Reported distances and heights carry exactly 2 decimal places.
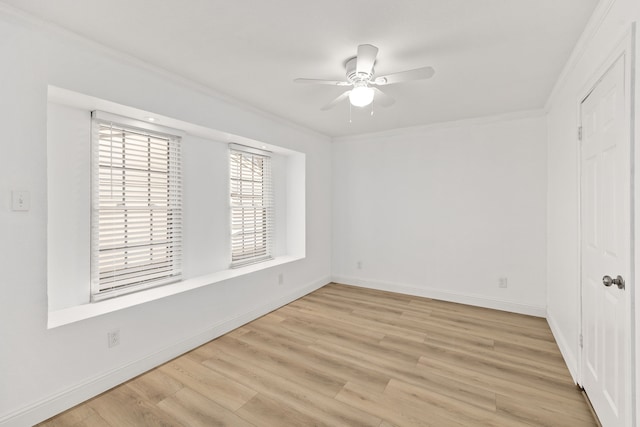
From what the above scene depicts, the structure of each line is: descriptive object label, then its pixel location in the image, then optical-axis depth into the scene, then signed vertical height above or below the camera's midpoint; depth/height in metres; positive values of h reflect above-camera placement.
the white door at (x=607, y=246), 1.49 -0.19
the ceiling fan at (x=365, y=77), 1.99 +1.02
